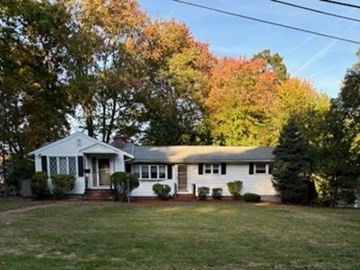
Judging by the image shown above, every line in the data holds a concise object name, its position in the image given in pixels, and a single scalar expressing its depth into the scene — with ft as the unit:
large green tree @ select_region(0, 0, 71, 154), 83.35
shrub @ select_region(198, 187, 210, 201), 79.53
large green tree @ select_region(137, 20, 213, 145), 107.04
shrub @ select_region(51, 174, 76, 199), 75.20
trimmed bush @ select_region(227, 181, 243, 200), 80.53
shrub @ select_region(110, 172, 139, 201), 75.51
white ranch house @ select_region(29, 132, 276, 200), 78.33
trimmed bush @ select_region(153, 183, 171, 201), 78.64
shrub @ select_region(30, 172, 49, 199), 74.08
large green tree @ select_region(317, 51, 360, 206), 70.85
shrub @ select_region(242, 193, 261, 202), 77.25
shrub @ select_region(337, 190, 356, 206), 75.51
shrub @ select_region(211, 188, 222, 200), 81.00
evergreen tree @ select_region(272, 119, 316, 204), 74.23
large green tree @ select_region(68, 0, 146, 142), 100.22
